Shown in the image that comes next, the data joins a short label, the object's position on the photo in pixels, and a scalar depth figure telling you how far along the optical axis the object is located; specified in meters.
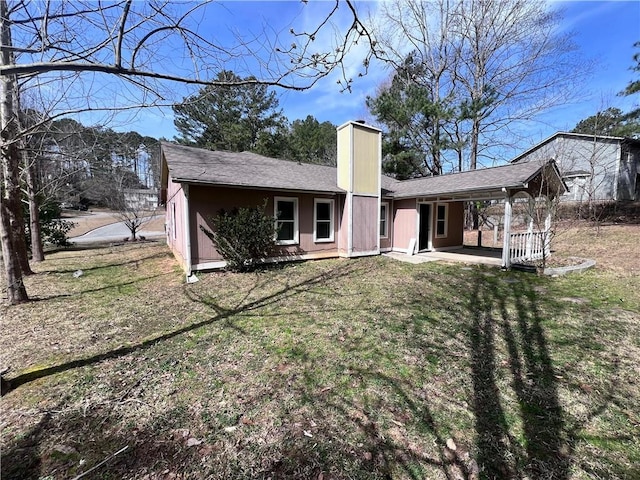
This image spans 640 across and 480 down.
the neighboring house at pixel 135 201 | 17.98
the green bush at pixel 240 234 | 8.02
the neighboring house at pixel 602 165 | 18.34
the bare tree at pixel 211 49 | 2.67
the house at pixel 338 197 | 8.17
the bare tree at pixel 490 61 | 16.84
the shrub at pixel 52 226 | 13.88
